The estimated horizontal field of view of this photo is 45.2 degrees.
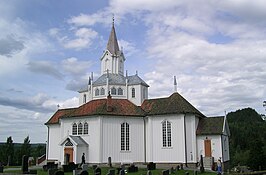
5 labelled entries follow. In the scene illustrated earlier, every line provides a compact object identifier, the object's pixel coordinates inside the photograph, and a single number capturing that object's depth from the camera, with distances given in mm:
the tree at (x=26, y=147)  63153
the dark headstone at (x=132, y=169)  31547
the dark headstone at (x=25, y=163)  28680
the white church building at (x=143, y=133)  40094
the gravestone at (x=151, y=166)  33062
